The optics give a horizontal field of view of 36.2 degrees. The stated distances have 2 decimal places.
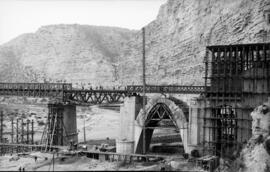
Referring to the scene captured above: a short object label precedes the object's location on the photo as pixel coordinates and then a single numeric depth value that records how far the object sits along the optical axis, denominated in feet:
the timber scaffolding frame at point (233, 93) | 172.35
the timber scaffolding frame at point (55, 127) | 227.05
